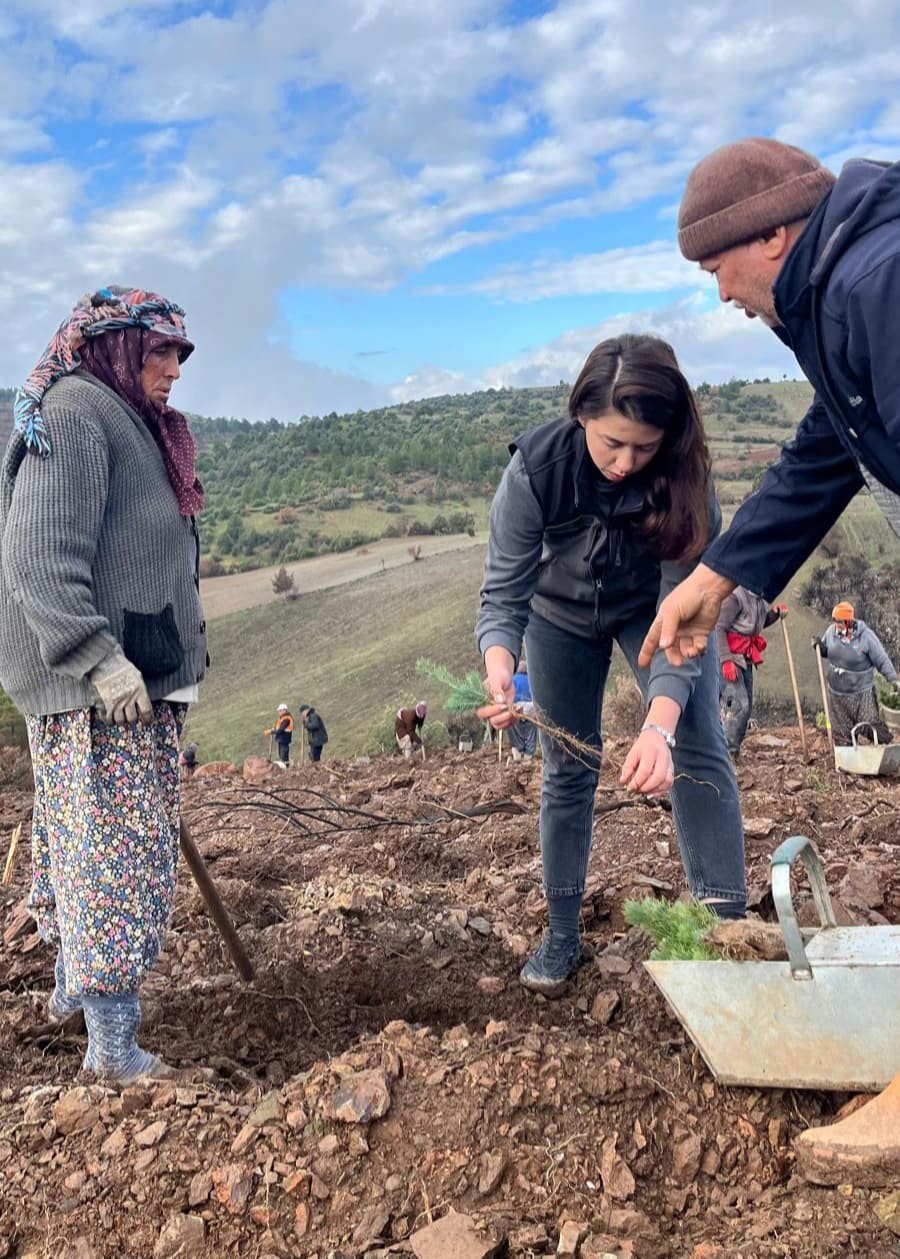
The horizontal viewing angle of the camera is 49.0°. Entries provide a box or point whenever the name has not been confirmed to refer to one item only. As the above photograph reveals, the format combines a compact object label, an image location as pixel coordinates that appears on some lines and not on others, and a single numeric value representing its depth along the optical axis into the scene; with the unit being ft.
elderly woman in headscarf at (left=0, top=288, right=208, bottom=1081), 7.21
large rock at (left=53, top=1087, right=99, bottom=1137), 6.78
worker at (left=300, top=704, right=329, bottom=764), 40.42
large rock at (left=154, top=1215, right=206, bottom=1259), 5.74
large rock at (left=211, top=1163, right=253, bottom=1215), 6.01
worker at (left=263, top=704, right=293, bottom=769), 41.11
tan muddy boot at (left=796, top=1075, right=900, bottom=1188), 5.33
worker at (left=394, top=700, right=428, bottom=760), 33.50
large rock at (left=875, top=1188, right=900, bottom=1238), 5.12
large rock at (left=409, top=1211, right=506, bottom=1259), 5.31
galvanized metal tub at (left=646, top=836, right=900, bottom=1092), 5.83
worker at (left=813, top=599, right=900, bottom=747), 25.64
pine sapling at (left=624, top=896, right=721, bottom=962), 6.63
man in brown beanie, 4.62
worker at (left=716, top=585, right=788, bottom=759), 21.77
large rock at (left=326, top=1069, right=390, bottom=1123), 6.40
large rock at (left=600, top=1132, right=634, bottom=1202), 5.93
